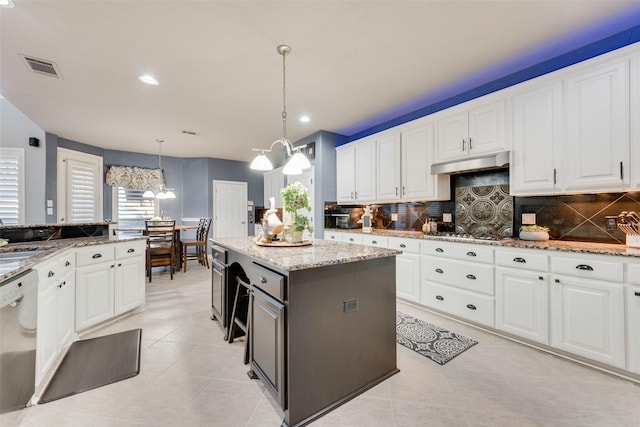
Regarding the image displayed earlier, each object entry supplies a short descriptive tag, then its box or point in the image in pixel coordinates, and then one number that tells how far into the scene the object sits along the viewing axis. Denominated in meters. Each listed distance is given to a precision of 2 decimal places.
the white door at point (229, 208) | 7.07
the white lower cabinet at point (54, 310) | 1.76
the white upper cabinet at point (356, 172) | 4.17
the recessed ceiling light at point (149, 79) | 2.80
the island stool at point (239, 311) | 2.31
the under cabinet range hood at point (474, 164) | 2.66
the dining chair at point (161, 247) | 4.56
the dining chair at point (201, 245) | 5.61
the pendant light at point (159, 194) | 5.97
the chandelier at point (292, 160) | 2.29
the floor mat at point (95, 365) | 1.81
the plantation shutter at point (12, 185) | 4.28
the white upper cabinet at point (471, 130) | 2.76
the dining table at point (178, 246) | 5.16
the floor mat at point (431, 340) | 2.23
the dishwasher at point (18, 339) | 1.29
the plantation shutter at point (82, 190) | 5.13
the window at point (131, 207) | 6.20
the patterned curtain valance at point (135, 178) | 6.05
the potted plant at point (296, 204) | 2.19
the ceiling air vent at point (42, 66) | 2.50
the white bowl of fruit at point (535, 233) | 2.53
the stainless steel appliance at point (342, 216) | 4.64
